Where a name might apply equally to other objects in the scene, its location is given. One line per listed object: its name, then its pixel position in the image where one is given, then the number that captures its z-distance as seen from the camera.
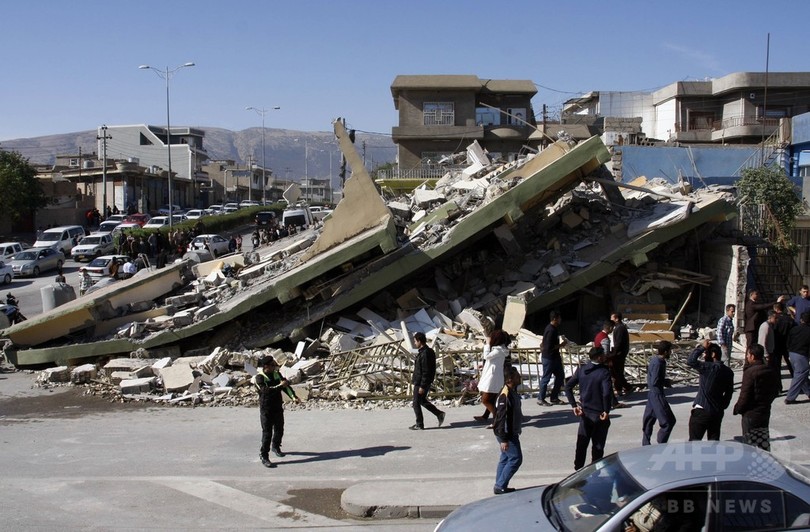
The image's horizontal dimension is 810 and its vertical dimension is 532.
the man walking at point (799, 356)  10.49
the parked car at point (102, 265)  28.78
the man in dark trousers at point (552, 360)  11.20
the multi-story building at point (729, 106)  39.66
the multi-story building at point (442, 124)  45.62
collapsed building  14.88
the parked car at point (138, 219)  48.10
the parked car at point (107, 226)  43.03
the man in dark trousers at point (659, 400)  8.15
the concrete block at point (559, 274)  15.98
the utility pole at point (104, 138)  50.63
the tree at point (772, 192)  20.33
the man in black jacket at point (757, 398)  7.79
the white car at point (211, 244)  33.75
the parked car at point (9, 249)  33.81
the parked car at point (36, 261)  32.16
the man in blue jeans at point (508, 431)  7.40
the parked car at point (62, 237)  37.59
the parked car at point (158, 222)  45.62
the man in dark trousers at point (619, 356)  11.24
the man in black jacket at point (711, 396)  7.75
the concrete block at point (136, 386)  12.95
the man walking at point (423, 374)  10.04
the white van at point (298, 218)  41.19
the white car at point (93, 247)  36.72
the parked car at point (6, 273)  30.11
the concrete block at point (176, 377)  12.84
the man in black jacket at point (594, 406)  7.74
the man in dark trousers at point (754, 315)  11.68
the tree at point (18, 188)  44.12
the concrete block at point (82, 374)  13.98
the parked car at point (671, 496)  4.68
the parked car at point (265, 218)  48.29
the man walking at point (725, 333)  11.86
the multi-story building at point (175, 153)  81.62
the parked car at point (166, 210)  60.94
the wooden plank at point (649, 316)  16.30
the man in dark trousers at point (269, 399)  9.04
